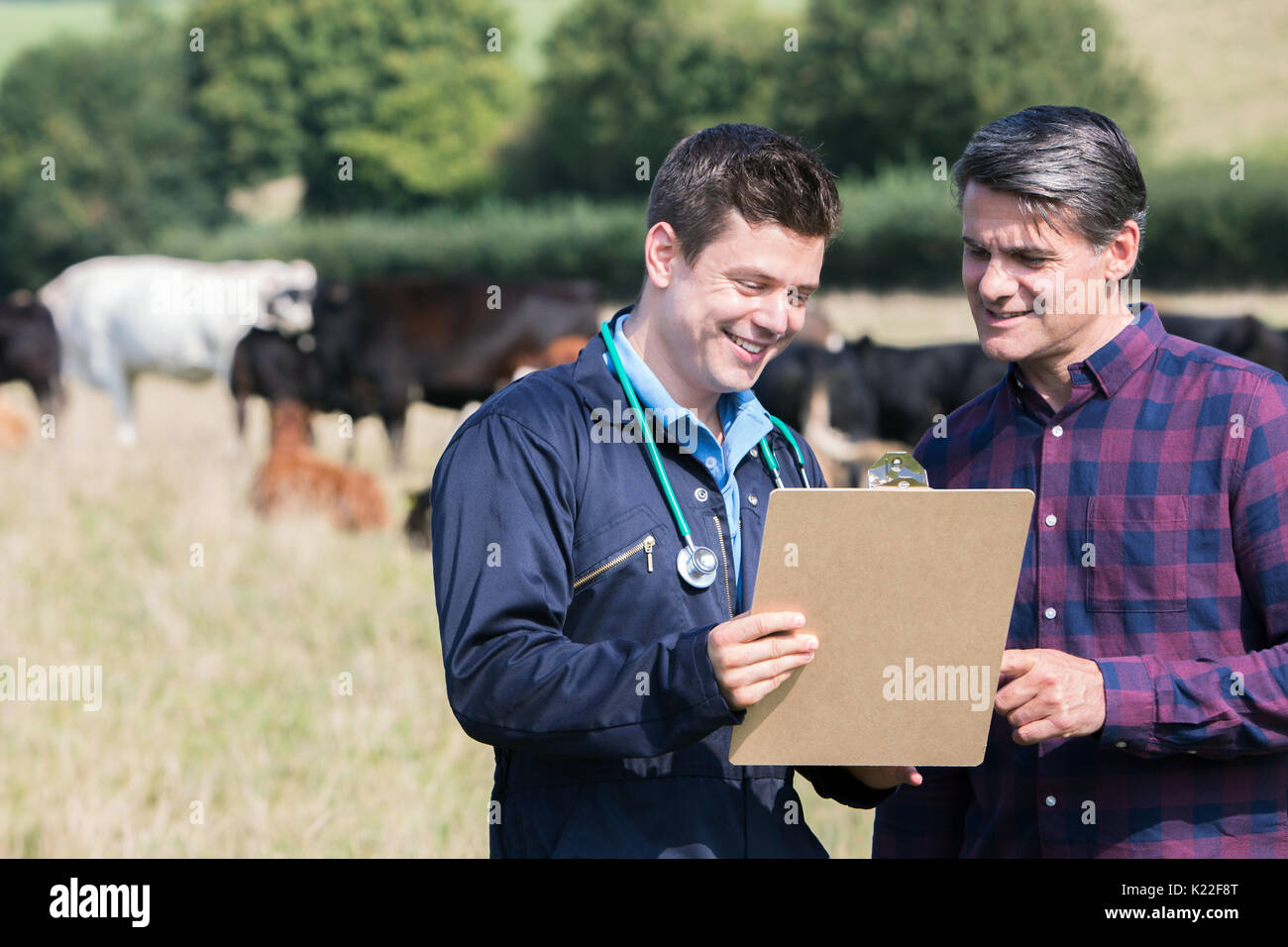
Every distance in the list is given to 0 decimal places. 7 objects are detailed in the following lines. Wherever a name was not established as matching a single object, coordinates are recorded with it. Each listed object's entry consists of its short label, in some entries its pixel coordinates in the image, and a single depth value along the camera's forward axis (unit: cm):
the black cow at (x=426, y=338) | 1326
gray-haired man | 229
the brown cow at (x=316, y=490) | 944
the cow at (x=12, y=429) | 1259
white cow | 1509
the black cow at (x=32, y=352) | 1512
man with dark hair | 194
